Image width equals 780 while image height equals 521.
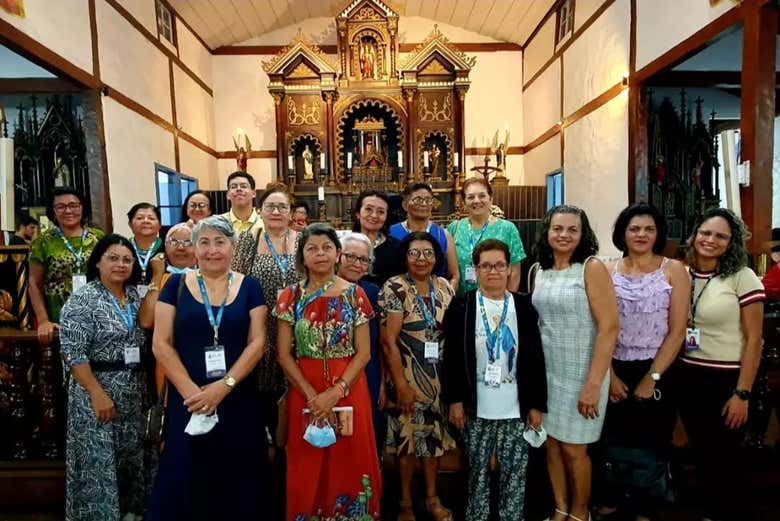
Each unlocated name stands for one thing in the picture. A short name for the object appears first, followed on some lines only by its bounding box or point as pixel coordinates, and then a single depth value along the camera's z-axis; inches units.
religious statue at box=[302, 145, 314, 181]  288.7
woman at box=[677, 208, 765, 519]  76.7
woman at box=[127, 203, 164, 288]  103.6
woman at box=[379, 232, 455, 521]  79.8
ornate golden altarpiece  279.4
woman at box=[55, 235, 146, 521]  75.3
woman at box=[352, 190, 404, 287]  95.7
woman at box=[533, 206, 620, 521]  74.0
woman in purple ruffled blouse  76.8
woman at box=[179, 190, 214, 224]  115.8
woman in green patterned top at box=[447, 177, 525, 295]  107.0
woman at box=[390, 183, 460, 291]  98.9
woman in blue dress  69.1
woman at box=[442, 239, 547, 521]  75.9
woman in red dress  73.0
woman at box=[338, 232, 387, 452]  79.8
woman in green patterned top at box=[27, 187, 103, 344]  101.7
